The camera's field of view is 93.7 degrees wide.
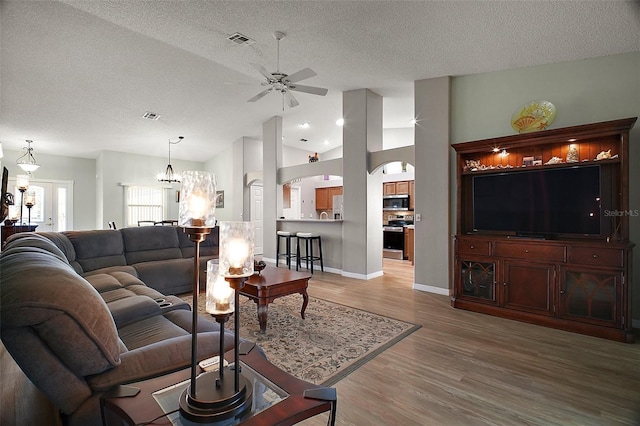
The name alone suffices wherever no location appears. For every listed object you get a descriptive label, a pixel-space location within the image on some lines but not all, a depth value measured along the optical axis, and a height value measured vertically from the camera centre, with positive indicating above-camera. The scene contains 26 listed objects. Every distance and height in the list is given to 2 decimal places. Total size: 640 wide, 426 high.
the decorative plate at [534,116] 3.68 +1.22
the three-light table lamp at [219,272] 1.04 -0.23
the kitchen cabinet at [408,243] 7.32 -0.74
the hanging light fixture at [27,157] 7.55 +1.49
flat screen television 3.21 +0.14
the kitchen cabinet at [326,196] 9.89 +0.59
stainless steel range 7.92 -0.64
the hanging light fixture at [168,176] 7.78 +1.01
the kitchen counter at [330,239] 6.10 -0.52
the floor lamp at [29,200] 5.09 +0.24
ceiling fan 3.58 +1.69
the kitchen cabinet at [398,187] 8.28 +0.75
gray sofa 1.06 -0.50
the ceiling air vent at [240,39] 3.80 +2.26
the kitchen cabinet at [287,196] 8.66 +0.52
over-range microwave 8.20 +0.33
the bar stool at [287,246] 6.43 -0.70
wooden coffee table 3.08 -0.80
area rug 2.46 -1.23
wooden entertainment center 2.95 -0.45
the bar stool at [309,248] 6.12 -0.73
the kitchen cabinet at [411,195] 8.18 +0.51
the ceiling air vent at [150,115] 6.31 +2.11
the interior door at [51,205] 8.06 +0.24
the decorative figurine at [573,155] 3.35 +0.66
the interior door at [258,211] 8.51 +0.08
